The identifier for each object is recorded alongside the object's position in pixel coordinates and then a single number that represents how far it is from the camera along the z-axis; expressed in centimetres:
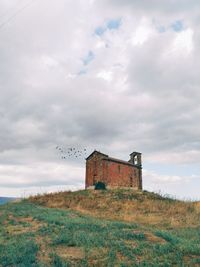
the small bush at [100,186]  5510
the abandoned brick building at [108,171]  5853
